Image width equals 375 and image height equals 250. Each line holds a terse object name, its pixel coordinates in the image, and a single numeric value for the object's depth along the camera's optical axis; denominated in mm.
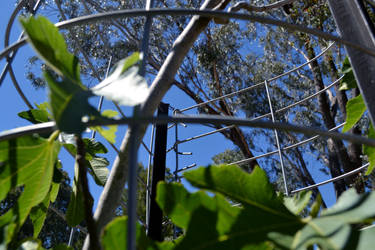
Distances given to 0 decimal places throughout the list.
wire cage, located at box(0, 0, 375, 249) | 281
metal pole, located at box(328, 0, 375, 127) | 420
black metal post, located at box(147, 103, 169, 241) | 1171
